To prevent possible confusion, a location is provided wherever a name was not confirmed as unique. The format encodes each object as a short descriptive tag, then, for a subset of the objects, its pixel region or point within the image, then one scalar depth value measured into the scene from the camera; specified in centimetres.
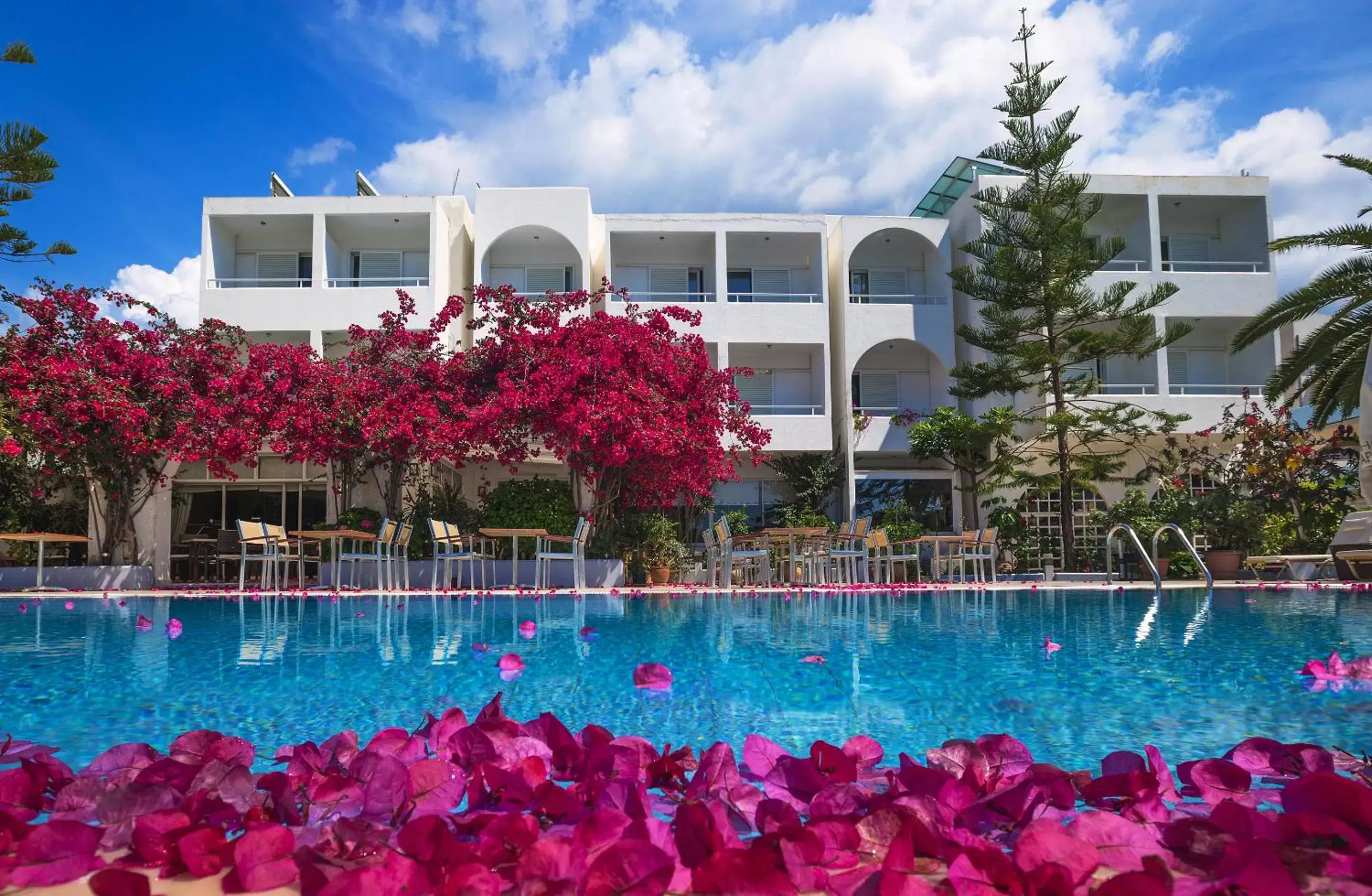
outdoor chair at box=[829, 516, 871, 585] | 1435
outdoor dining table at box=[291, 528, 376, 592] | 1312
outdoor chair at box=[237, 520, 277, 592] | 1298
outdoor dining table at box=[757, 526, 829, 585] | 1379
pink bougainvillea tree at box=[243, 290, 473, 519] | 1501
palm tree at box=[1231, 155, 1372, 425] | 1511
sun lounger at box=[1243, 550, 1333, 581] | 1460
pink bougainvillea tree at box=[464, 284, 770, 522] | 1439
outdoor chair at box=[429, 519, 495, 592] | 1295
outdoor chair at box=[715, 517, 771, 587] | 1369
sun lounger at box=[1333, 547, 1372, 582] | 1272
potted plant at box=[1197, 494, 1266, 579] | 1602
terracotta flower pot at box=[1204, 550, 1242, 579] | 1583
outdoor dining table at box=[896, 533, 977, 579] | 1505
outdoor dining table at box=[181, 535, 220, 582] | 1795
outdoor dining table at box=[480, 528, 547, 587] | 1305
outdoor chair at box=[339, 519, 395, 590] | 1292
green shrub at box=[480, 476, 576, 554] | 1527
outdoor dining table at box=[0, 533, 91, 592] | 1349
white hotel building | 1955
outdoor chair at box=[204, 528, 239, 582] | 1745
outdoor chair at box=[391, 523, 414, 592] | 1342
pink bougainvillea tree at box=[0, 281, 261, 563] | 1431
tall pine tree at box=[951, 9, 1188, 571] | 1761
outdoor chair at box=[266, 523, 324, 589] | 1352
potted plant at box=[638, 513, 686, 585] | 1594
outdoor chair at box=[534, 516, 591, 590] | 1320
